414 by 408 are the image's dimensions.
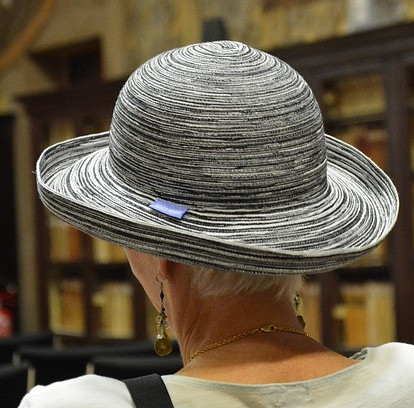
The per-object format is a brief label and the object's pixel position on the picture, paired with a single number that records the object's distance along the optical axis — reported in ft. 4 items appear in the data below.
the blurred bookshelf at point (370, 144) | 15.85
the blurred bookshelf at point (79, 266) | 21.12
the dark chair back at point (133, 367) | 8.89
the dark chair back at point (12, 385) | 8.86
